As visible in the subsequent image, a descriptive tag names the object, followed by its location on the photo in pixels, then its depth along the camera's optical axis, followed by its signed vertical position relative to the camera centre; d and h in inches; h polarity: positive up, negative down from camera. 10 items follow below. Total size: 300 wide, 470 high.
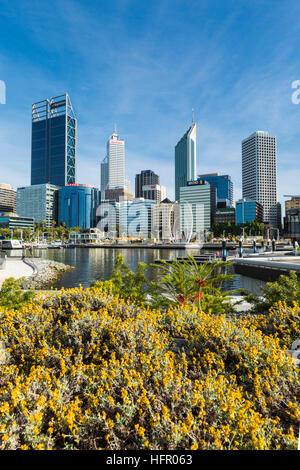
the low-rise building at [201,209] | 7716.5 +969.8
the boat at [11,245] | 3029.3 -49.3
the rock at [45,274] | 949.4 -153.6
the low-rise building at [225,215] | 7583.7 +770.9
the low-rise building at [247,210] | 6727.4 +817.8
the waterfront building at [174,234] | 7575.8 +188.7
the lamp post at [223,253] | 1518.7 -76.2
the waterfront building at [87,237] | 6348.9 +113.1
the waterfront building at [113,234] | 7692.9 +209.5
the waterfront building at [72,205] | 7687.0 +1089.2
